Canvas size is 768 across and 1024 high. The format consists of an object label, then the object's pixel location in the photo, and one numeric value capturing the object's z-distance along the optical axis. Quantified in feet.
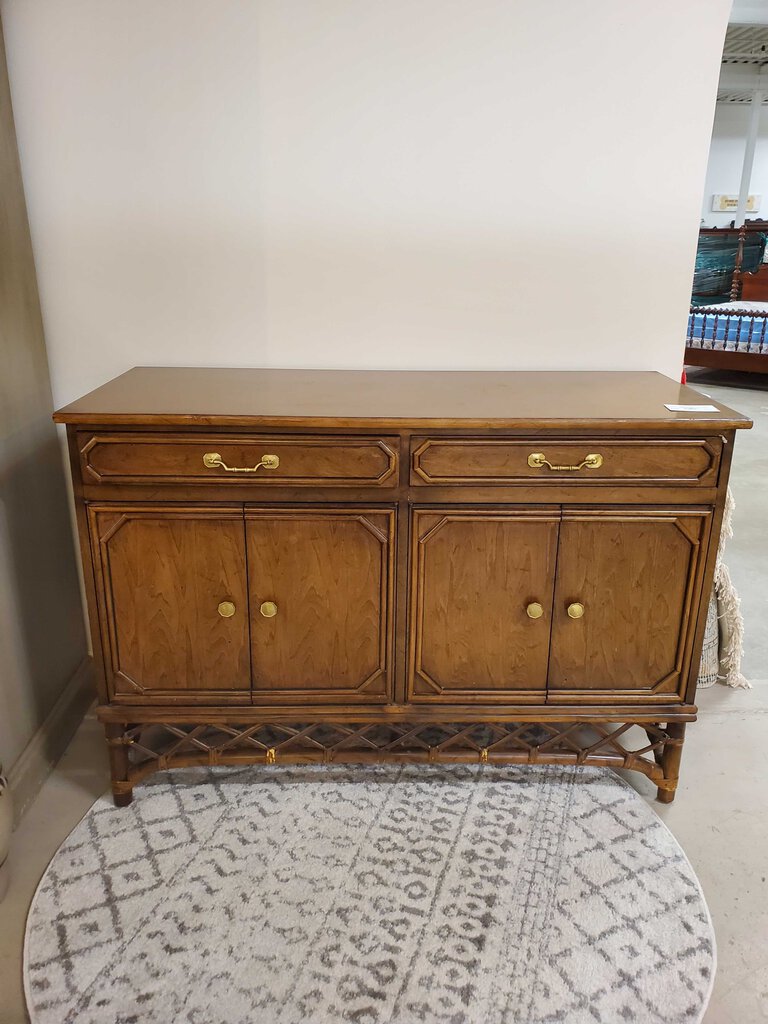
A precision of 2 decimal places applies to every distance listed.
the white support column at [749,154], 28.09
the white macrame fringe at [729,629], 7.62
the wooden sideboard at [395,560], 5.09
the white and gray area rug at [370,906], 4.37
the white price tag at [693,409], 5.25
